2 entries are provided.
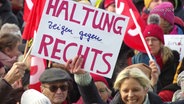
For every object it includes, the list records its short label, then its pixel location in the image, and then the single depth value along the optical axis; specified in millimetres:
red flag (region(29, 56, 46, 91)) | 11648
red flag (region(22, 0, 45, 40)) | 11773
